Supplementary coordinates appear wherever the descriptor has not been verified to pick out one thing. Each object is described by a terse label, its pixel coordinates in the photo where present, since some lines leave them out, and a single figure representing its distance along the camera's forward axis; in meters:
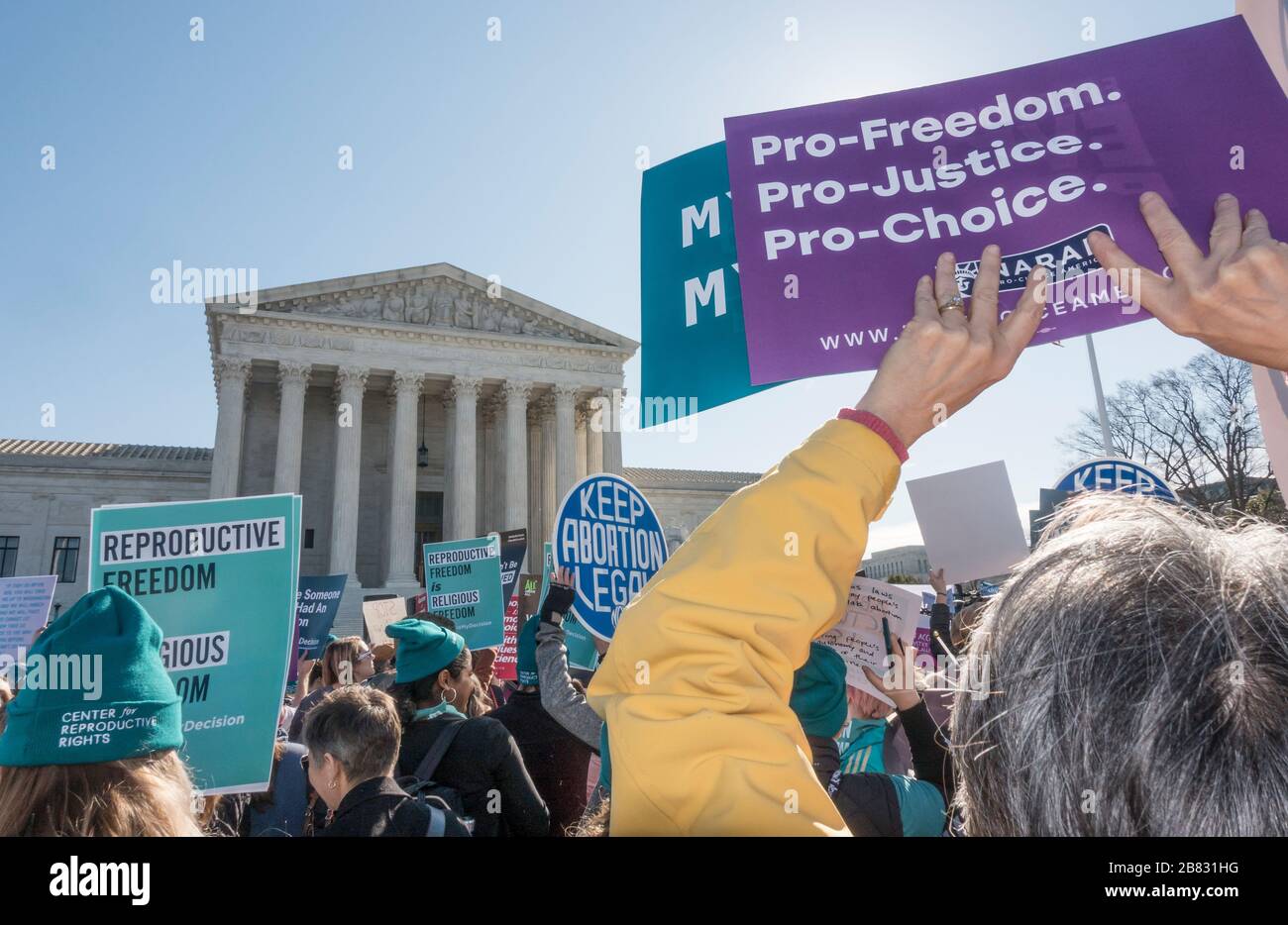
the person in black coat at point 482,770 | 3.82
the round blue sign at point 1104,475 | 5.46
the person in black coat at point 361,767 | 2.92
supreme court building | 35.91
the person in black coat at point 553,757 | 4.71
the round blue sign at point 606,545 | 4.79
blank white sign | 5.18
